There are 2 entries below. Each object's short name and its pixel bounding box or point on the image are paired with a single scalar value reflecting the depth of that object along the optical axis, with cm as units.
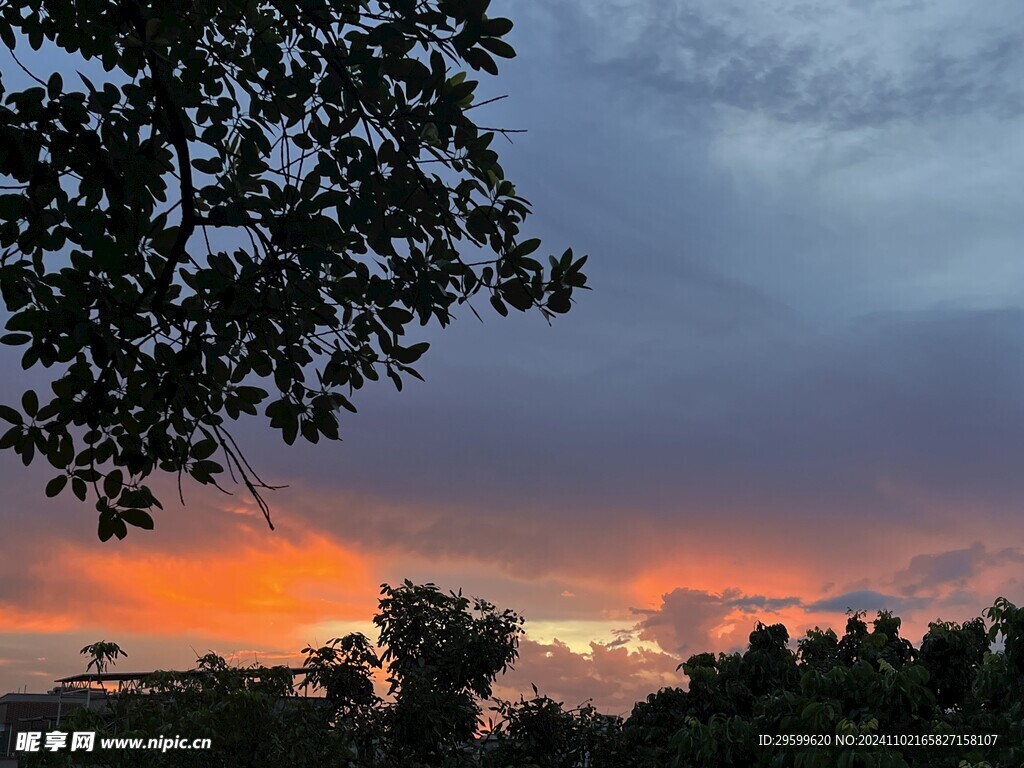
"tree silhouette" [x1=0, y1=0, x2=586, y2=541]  437
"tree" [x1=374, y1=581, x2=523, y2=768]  1270
